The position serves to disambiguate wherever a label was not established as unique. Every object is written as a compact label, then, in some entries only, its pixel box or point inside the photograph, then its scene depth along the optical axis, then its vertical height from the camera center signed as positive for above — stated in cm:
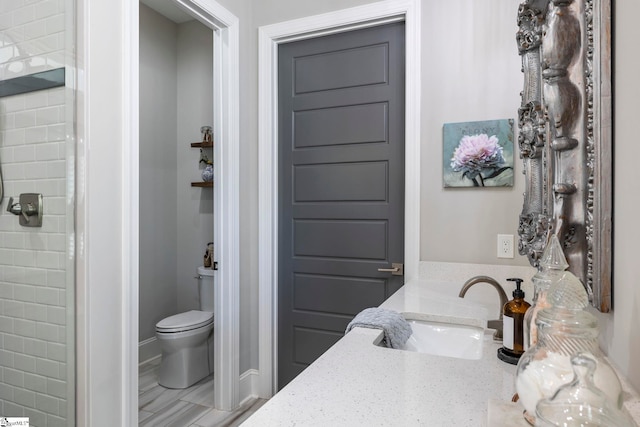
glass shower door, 155 -4
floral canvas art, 199 +29
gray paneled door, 232 +17
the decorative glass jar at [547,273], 69 -11
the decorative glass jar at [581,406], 39 -20
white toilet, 271 -99
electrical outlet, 198 -18
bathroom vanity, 74 -39
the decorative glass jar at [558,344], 51 -18
